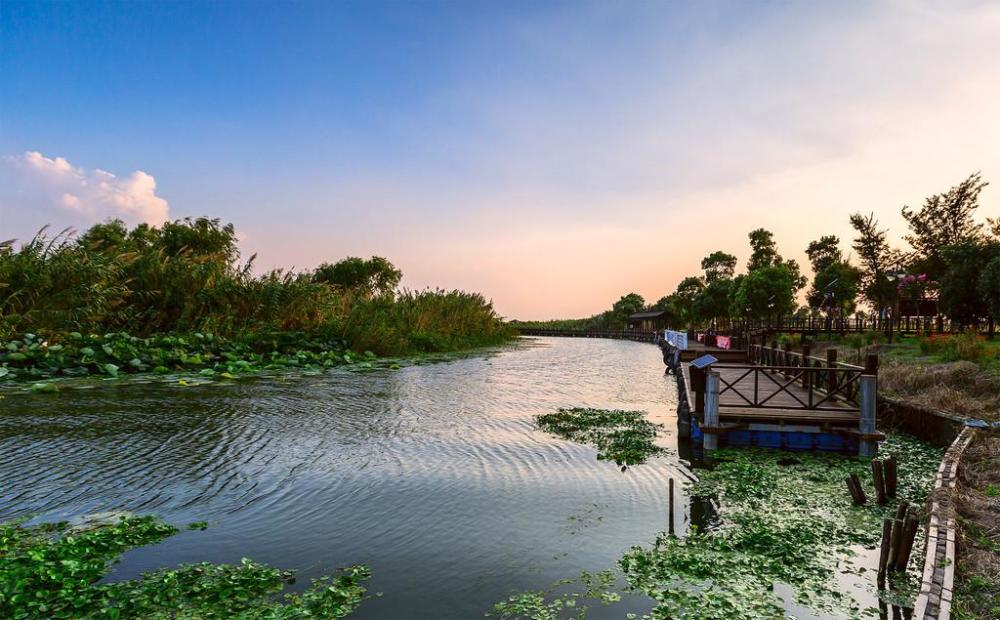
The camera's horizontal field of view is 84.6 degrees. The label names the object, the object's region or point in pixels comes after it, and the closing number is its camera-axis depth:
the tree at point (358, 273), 88.38
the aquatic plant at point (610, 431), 12.02
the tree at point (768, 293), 49.62
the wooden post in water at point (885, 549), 5.92
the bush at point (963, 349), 18.84
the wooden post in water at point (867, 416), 11.24
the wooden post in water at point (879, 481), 8.28
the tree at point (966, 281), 32.06
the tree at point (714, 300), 69.69
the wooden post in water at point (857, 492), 8.46
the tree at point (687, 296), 81.51
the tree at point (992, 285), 28.17
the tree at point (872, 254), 53.69
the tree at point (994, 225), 43.16
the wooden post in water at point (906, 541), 5.63
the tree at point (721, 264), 84.75
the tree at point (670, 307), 83.56
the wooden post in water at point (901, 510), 6.17
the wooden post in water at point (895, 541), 5.99
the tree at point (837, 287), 49.00
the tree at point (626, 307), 104.94
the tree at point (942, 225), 49.94
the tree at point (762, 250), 73.69
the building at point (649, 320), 84.00
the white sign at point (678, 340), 33.69
